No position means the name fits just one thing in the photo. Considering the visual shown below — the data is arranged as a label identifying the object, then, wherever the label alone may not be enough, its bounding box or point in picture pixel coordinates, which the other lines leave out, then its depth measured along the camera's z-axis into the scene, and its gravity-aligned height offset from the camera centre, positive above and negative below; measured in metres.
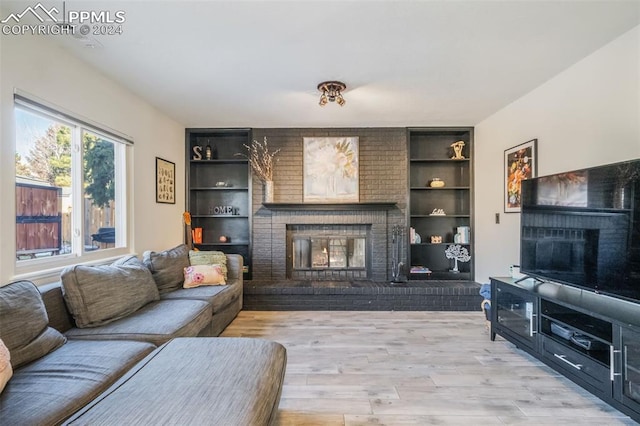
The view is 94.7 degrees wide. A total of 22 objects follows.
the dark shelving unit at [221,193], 4.42 +0.29
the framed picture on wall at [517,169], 2.96 +0.45
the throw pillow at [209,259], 3.31 -0.53
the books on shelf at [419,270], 4.18 -0.84
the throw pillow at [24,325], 1.43 -0.57
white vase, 4.12 +0.29
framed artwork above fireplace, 4.17 +0.60
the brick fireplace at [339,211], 4.16 +0.01
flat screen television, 1.72 -0.12
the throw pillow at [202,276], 3.03 -0.67
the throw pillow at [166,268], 2.84 -0.55
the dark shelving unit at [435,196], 4.38 +0.23
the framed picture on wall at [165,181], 3.53 +0.39
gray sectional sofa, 1.10 -0.74
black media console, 1.63 -0.84
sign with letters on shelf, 4.38 +0.03
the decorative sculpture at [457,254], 4.23 -0.62
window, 2.02 +0.21
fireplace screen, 4.27 -0.59
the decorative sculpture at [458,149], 4.21 +0.89
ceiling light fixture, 2.76 +1.17
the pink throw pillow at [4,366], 1.21 -0.65
